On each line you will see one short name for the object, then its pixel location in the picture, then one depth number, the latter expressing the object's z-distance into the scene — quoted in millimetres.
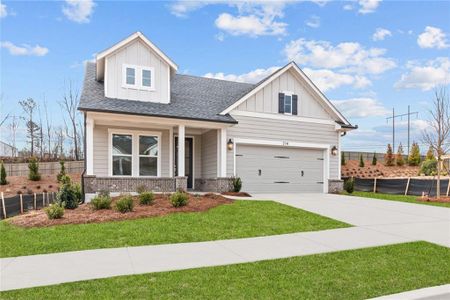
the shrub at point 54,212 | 8680
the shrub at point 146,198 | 10440
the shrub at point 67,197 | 10328
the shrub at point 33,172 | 22636
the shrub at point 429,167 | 28434
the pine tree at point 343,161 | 31200
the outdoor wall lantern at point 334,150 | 17203
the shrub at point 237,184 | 14219
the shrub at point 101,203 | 9773
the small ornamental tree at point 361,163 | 32344
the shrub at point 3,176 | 21781
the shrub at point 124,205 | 9320
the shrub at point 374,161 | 33500
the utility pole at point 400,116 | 45372
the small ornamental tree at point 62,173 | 21891
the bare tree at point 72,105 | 32000
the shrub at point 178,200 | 10024
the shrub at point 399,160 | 34812
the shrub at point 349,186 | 17331
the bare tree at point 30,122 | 32219
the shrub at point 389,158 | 34875
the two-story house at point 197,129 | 13555
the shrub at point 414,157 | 35125
